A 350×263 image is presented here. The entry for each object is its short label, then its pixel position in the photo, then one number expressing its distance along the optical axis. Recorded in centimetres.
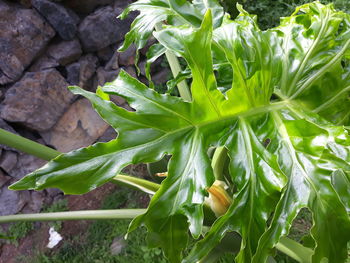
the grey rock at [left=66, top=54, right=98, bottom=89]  231
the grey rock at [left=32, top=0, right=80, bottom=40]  208
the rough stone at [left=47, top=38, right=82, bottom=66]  224
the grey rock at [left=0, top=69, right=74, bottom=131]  213
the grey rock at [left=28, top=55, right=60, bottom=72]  221
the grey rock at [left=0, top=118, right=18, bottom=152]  213
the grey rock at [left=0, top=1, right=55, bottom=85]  201
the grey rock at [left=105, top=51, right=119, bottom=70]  240
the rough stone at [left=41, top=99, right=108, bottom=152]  237
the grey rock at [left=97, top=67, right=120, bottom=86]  240
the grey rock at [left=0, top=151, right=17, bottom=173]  227
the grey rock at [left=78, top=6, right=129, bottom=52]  226
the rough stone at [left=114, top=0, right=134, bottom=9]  232
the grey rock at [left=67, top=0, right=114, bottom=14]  223
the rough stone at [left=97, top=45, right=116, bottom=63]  243
